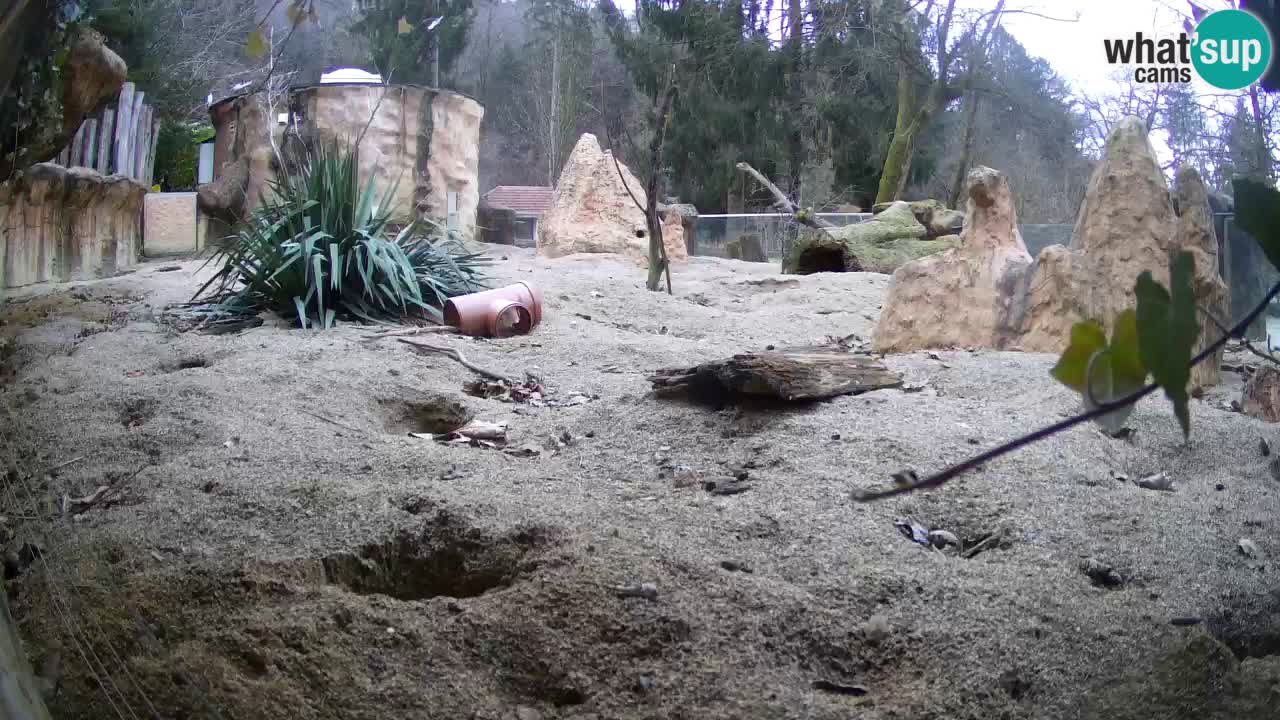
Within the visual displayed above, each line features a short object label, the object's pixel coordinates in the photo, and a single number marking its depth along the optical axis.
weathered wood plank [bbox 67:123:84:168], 7.26
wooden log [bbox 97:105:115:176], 7.81
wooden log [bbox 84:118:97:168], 7.49
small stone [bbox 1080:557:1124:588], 1.93
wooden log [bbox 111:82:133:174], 8.12
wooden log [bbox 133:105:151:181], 8.73
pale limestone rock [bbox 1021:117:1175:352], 4.20
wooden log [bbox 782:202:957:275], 9.34
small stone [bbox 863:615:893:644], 1.68
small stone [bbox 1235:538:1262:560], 2.08
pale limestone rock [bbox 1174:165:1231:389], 4.04
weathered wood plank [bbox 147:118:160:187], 9.39
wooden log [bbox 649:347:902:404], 3.09
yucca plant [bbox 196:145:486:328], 5.27
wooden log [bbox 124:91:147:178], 8.48
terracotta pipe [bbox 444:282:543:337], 5.06
